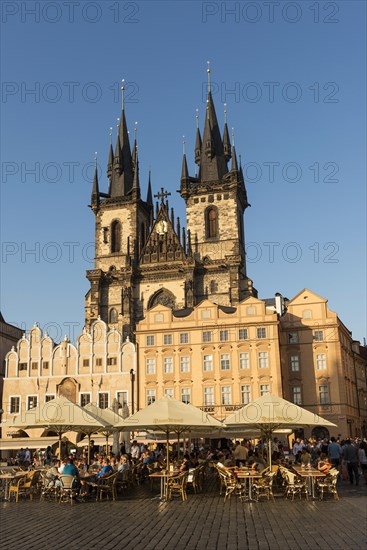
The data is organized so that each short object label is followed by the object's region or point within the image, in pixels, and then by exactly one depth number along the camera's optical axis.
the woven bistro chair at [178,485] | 17.04
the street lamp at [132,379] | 46.97
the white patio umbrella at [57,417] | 18.56
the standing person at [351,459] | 20.62
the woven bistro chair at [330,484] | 16.49
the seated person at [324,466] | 17.06
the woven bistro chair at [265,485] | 16.31
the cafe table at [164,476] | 17.20
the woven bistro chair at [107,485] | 17.00
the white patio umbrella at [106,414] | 23.54
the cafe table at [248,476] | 16.39
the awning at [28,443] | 37.38
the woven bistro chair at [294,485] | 16.38
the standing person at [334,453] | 22.09
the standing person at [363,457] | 20.33
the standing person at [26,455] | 32.22
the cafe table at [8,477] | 17.88
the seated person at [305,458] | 20.81
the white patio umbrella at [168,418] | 17.20
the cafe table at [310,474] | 16.36
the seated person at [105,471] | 17.46
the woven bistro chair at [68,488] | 16.77
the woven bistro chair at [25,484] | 17.67
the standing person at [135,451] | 27.98
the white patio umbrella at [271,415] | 17.38
